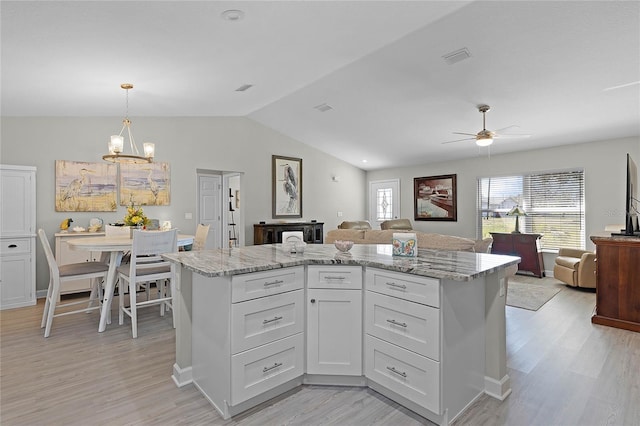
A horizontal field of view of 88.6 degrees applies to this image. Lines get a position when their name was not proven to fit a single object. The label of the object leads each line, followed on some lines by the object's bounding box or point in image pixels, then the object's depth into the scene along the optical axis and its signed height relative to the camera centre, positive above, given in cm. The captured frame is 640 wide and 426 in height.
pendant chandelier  374 +72
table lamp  620 +0
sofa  347 -33
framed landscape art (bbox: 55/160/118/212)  486 +40
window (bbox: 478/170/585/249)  590 +16
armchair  486 -86
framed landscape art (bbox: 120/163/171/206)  540 +48
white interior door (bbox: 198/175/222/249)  671 +16
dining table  328 -38
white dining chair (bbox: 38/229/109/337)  324 -66
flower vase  412 -19
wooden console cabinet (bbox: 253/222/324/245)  669 -36
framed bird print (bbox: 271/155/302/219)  726 +59
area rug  430 -117
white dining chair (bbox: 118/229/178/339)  324 -54
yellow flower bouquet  390 -7
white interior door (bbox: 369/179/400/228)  862 +33
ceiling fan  430 +106
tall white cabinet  406 -29
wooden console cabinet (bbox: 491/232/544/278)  589 -66
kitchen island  186 -71
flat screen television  332 +12
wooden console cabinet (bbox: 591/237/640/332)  333 -73
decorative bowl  251 -25
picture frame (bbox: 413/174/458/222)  752 +35
